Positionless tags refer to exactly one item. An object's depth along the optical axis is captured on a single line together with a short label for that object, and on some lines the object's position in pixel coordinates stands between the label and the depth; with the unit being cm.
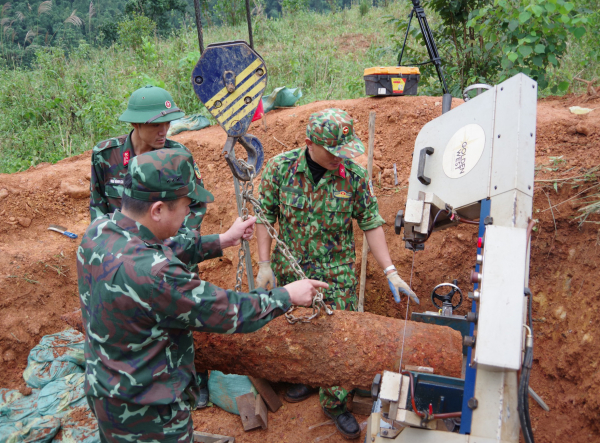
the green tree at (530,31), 434
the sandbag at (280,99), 604
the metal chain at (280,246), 248
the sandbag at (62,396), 356
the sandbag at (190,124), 624
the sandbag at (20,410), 348
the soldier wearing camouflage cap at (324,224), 308
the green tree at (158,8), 1319
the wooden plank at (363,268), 411
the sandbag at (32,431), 321
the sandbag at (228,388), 356
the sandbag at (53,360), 380
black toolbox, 534
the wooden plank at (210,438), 329
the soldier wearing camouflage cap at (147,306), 175
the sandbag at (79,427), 329
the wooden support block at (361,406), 348
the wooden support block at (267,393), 349
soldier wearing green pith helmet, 298
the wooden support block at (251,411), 338
